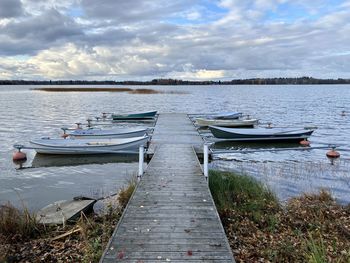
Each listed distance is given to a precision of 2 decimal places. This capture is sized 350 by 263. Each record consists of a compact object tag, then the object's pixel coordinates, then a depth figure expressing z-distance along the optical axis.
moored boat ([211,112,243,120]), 29.66
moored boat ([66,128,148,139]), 18.23
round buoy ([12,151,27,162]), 15.84
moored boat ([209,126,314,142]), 19.88
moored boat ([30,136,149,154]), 16.16
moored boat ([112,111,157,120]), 31.12
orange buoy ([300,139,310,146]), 19.70
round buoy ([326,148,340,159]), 16.20
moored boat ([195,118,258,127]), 25.89
